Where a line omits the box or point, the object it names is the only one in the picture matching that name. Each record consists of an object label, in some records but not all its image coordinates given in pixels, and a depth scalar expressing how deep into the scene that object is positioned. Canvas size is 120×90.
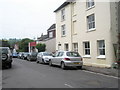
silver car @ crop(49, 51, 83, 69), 8.92
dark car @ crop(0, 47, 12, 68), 9.01
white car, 12.39
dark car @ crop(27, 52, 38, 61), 16.36
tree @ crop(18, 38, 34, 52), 32.38
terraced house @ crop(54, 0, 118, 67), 9.46
